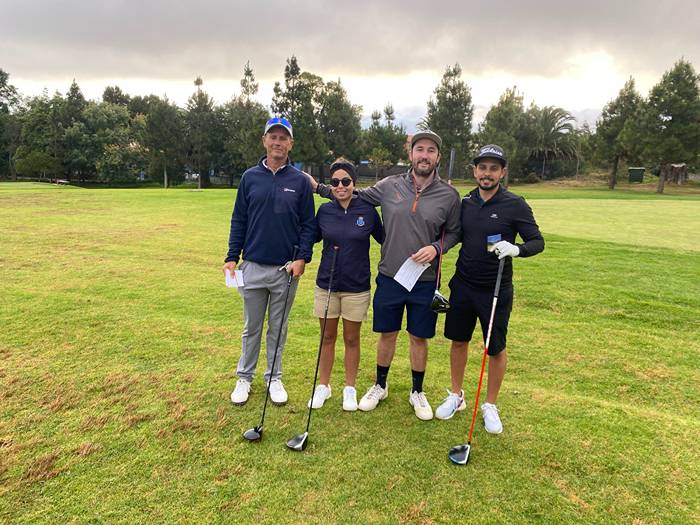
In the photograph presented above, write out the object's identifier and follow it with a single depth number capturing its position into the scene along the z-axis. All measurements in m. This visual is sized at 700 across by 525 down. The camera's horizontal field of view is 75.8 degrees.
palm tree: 51.09
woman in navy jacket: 3.78
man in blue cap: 3.87
